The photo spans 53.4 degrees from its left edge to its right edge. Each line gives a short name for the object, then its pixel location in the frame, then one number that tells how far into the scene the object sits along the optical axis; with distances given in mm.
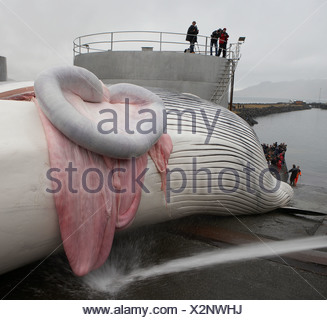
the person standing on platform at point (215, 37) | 18875
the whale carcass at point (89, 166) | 3572
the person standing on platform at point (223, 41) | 19438
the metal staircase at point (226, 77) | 18750
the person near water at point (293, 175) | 14172
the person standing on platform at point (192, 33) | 18828
